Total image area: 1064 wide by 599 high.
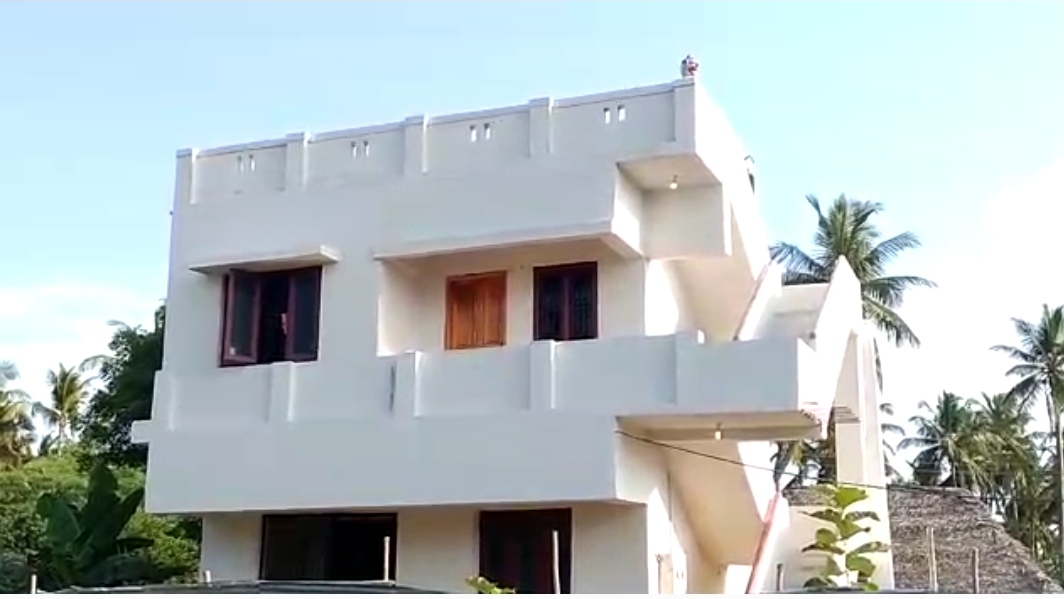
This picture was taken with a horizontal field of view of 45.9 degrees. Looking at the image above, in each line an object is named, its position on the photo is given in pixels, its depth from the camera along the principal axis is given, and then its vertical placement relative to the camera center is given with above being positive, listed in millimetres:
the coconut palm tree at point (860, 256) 27859 +6861
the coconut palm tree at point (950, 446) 36000 +3584
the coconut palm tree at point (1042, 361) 34375 +5655
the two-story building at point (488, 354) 11484 +1985
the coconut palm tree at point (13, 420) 34344 +3950
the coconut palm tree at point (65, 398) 38094 +4962
